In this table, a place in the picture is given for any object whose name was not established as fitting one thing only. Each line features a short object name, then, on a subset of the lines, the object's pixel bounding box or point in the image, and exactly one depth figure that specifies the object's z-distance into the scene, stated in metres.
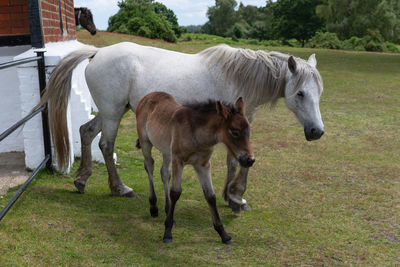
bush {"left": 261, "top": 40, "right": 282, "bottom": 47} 37.87
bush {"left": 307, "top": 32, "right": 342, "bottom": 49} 32.73
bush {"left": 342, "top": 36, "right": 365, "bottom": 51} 32.09
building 5.50
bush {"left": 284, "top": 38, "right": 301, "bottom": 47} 44.01
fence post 5.32
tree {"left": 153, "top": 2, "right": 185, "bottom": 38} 41.81
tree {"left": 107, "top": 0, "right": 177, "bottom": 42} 30.75
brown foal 3.36
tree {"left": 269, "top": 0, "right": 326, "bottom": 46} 46.97
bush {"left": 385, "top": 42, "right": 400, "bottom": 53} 31.15
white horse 4.36
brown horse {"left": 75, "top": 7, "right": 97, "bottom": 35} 10.45
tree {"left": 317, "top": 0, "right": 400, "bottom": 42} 29.33
